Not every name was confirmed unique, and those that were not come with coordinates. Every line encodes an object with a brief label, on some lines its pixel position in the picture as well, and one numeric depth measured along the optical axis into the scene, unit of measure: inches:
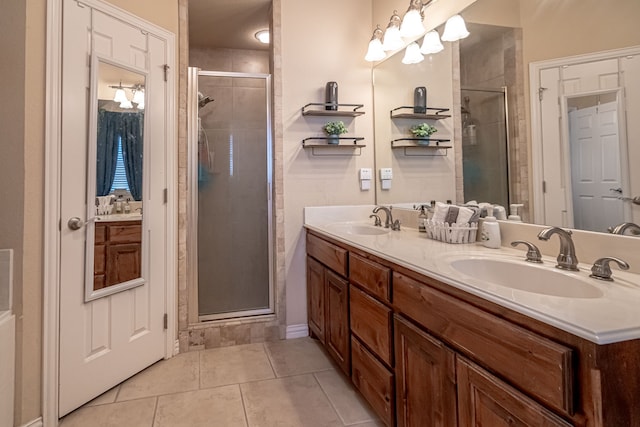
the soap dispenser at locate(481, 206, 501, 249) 63.6
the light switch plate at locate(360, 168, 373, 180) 113.0
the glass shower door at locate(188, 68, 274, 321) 109.8
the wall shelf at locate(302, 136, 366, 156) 107.3
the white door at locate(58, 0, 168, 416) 71.7
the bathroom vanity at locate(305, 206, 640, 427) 28.4
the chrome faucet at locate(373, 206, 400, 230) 93.8
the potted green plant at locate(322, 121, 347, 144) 107.1
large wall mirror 50.7
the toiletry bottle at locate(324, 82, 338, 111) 107.2
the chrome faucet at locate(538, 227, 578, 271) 47.5
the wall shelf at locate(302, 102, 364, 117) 106.6
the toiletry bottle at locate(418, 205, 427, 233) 85.7
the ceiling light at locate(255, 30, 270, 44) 134.9
